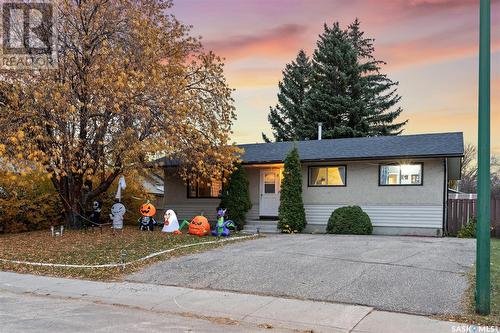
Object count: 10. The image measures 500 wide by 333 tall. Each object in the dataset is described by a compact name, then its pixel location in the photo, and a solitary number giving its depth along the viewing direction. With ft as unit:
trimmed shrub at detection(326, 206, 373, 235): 55.42
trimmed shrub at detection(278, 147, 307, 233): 58.03
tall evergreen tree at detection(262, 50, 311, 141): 141.59
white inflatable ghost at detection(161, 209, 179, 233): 57.77
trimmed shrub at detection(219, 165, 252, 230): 60.90
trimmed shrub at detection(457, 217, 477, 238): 52.60
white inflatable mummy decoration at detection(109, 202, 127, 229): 57.67
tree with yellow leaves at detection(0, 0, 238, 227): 42.75
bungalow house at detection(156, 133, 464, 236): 54.39
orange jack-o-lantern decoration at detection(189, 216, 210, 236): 53.67
